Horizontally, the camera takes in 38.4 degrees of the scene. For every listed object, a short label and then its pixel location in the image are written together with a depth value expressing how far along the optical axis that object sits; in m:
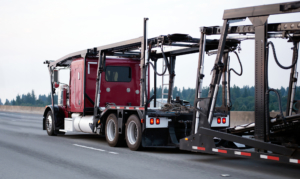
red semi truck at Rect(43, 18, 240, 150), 11.68
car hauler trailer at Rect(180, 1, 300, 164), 8.05
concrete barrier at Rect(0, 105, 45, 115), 47.33
